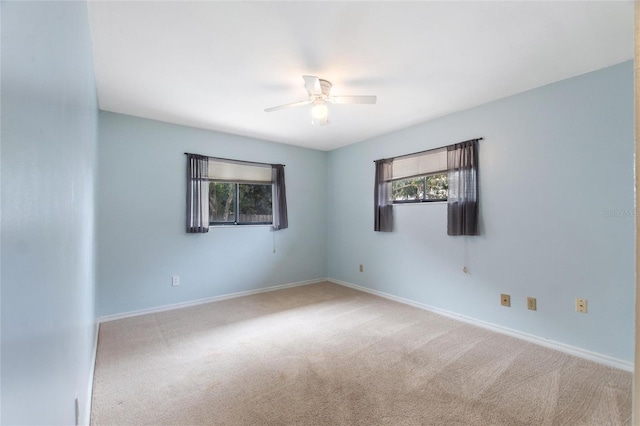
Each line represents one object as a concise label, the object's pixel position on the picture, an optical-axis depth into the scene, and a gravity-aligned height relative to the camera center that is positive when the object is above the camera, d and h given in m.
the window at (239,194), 4.02 +0.30
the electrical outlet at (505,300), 2.84 -0.89
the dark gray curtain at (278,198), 4.49 +0.25
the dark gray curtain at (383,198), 4.03 +0.22
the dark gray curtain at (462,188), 3.08 +0.28
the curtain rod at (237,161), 3.77 +0.79
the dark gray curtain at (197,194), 3.69 +0.26
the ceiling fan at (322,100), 2.43 +1.01
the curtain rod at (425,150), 3.09 +0.80
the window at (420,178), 3.48 +0.47
